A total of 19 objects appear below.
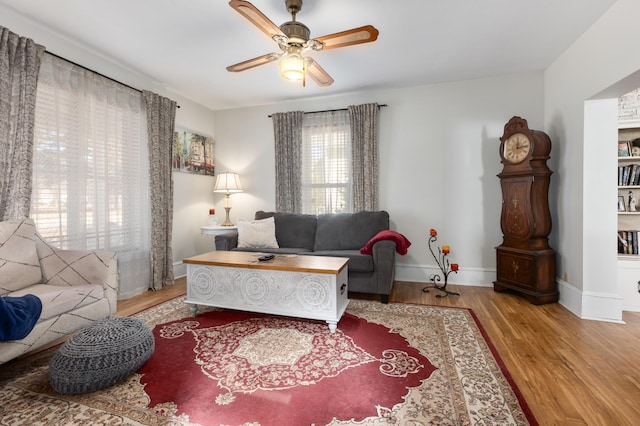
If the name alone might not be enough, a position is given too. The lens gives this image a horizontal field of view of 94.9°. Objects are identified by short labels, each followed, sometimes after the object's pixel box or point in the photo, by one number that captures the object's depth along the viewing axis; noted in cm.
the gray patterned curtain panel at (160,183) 360
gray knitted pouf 157
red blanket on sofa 311
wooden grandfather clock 303
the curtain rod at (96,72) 268
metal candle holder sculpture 364
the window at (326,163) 421
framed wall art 411
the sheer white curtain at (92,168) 263
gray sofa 303
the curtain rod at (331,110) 404
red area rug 144
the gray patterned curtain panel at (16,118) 229
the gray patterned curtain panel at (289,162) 436
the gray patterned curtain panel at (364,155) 399
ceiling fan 200
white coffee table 237
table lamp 436
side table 409
